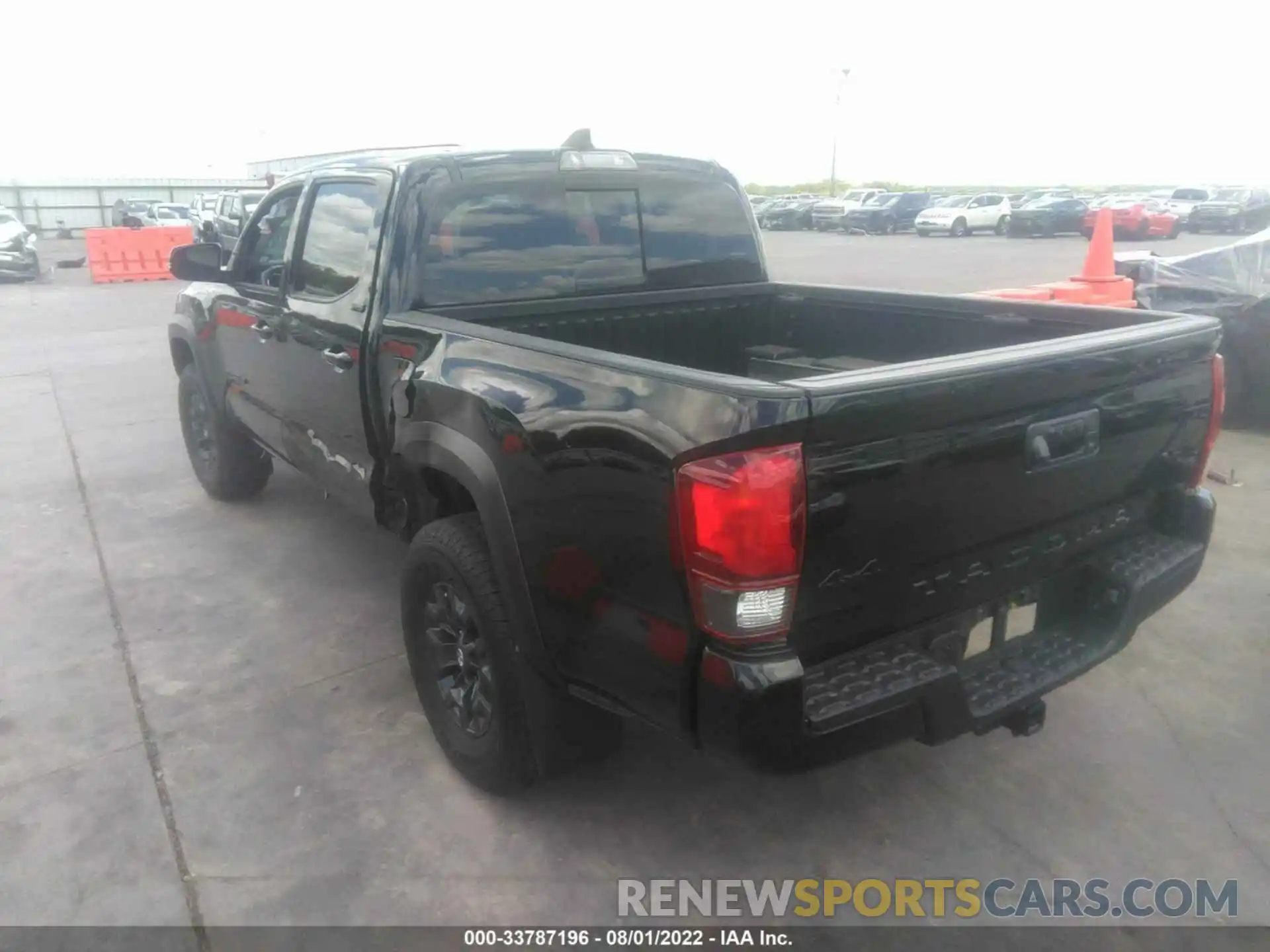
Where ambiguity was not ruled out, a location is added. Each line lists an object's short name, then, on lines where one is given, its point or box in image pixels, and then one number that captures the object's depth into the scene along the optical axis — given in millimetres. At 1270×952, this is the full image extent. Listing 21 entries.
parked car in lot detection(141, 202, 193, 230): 29203
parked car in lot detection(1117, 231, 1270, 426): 6906
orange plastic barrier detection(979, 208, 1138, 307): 7422
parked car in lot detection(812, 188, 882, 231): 38656
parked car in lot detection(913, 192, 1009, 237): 33938
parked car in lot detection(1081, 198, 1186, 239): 30094
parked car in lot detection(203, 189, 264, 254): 20984
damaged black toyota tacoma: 2148
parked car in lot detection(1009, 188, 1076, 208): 33997
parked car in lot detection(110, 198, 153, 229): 29222
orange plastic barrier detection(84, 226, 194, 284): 20706
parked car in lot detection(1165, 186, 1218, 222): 34062
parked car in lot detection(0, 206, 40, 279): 19812
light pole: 55491
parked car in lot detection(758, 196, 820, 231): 40656
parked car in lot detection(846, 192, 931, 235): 37000
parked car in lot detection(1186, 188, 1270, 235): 33281
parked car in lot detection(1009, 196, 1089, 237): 31688
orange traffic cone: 7926
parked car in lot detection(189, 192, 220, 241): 22000
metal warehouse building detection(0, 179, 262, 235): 40656
